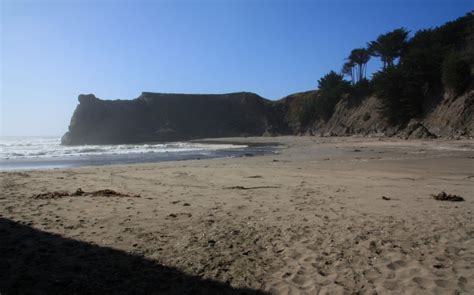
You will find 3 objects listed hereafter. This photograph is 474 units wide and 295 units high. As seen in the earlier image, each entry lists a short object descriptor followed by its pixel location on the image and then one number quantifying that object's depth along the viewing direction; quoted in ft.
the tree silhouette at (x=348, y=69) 231.46
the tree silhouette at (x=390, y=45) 167.63
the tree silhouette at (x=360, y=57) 217.56
